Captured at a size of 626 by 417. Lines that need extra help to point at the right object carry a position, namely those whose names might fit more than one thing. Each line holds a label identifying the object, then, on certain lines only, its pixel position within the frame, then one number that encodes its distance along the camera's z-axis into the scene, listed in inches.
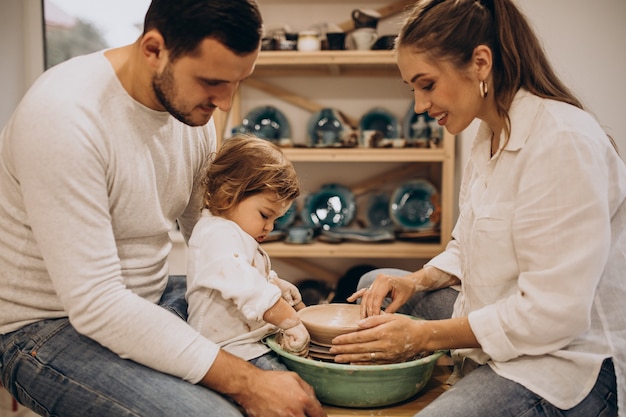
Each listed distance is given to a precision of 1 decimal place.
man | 53.9
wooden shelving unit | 132.0
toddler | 61.1
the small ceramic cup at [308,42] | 134.6
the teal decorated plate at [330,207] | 149.9
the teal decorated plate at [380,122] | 146.5
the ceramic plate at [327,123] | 143.9
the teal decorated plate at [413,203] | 144.0
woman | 54.6
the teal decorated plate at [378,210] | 151.9
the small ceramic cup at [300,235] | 138.0
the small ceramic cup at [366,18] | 134.9
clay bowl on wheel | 62.8
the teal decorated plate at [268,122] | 149.0
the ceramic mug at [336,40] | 134.3
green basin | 59.2
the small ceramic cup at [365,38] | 133.7
